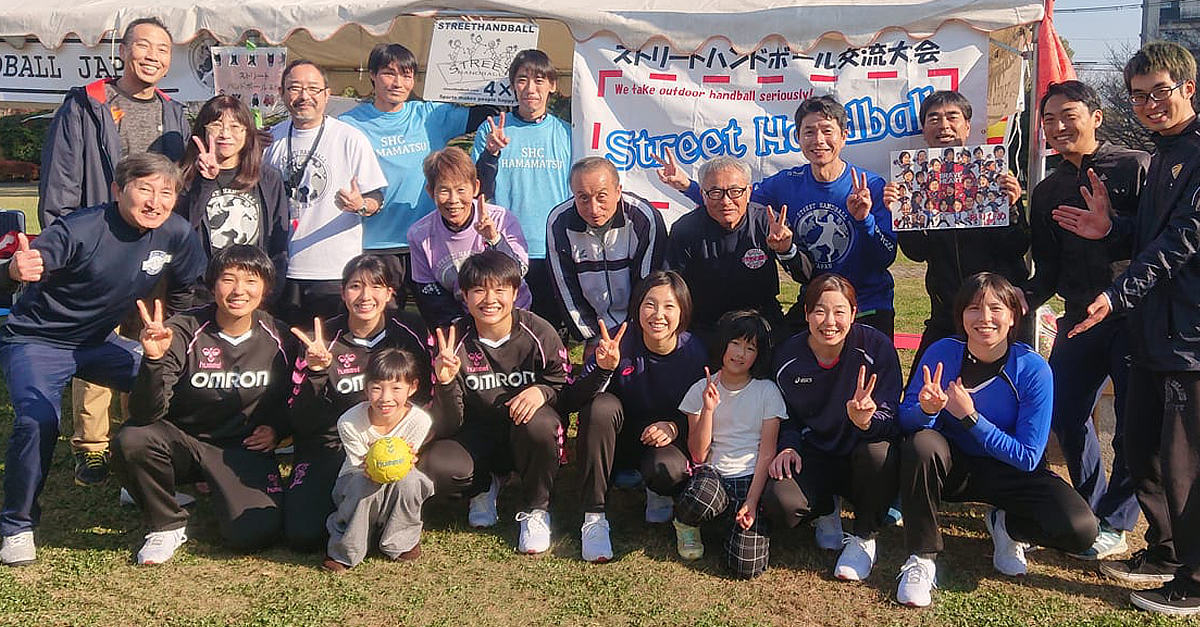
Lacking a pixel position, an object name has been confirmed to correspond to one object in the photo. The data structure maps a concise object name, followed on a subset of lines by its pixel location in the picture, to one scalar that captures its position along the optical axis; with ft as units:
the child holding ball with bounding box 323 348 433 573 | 11.66
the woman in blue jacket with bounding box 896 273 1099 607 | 11.05
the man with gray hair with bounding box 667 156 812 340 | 13.83
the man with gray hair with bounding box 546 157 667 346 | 14.34
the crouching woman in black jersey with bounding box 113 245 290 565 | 11.92
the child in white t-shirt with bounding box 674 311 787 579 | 11.64
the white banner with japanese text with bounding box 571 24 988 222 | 16.53
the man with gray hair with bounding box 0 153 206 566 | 11.78
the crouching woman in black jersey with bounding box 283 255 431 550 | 12.30
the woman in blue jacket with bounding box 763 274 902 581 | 11.47
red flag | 15.51
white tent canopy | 16.03
